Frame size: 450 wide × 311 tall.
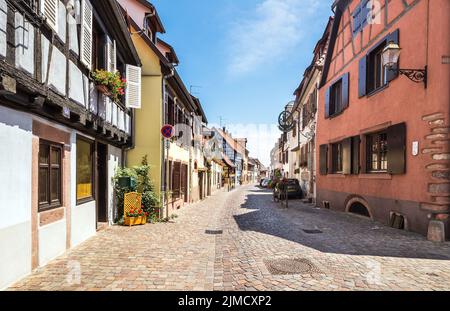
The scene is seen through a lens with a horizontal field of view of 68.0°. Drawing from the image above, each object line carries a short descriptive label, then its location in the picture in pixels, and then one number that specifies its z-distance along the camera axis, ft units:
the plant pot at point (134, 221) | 32.45
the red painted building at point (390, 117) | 24.80
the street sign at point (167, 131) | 34.37
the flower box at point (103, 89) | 25.37
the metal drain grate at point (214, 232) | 29.04
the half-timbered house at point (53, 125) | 14.73
